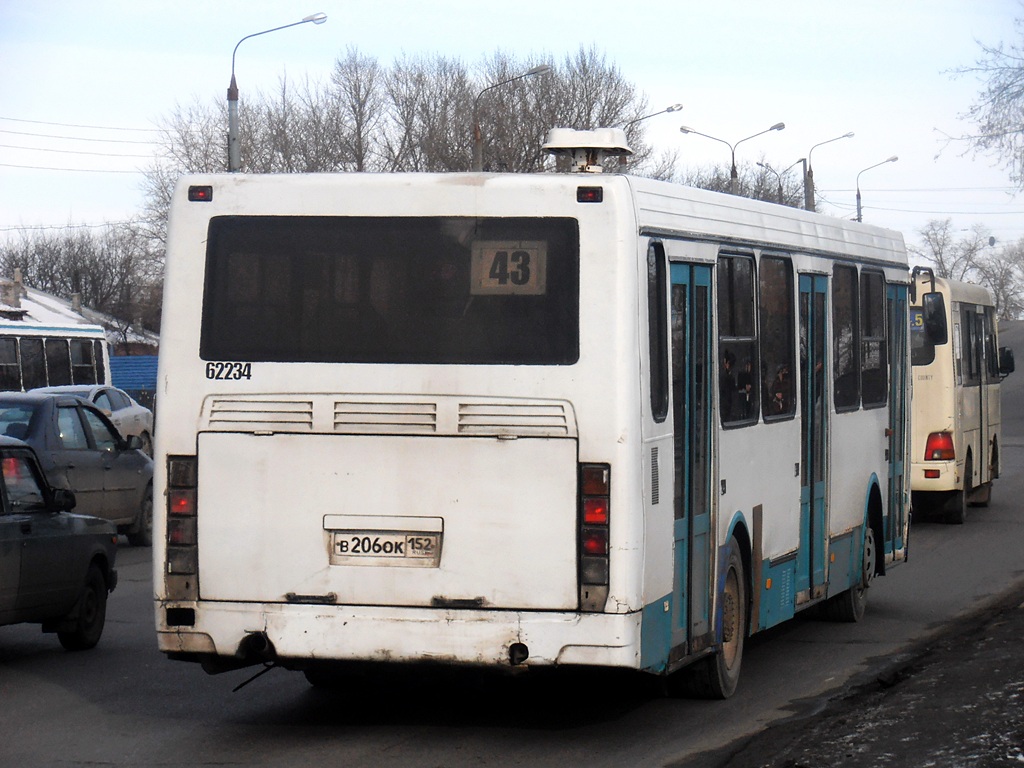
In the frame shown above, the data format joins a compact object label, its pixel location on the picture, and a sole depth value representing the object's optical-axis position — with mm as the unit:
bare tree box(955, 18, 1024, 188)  27781
